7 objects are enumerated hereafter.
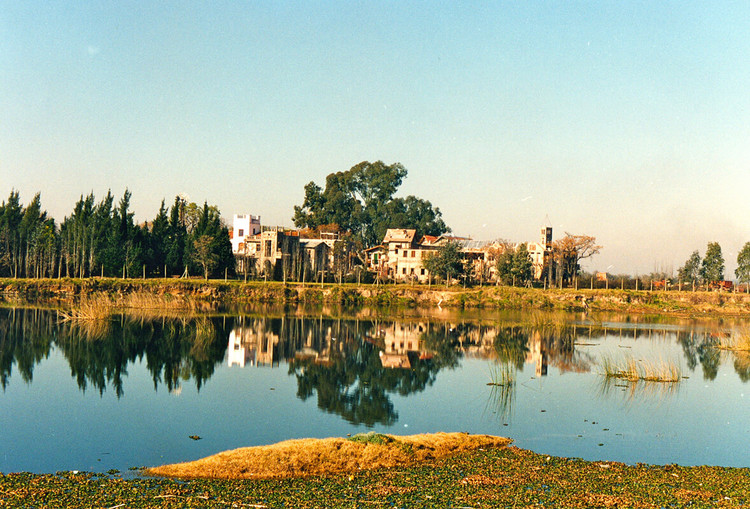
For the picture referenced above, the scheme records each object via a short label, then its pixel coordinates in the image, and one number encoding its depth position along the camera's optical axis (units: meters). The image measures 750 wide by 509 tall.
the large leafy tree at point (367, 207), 118.44
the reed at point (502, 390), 21.31
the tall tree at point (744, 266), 83.75
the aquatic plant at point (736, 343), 38.06
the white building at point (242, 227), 114.50
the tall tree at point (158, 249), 80.12
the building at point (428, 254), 90.62
